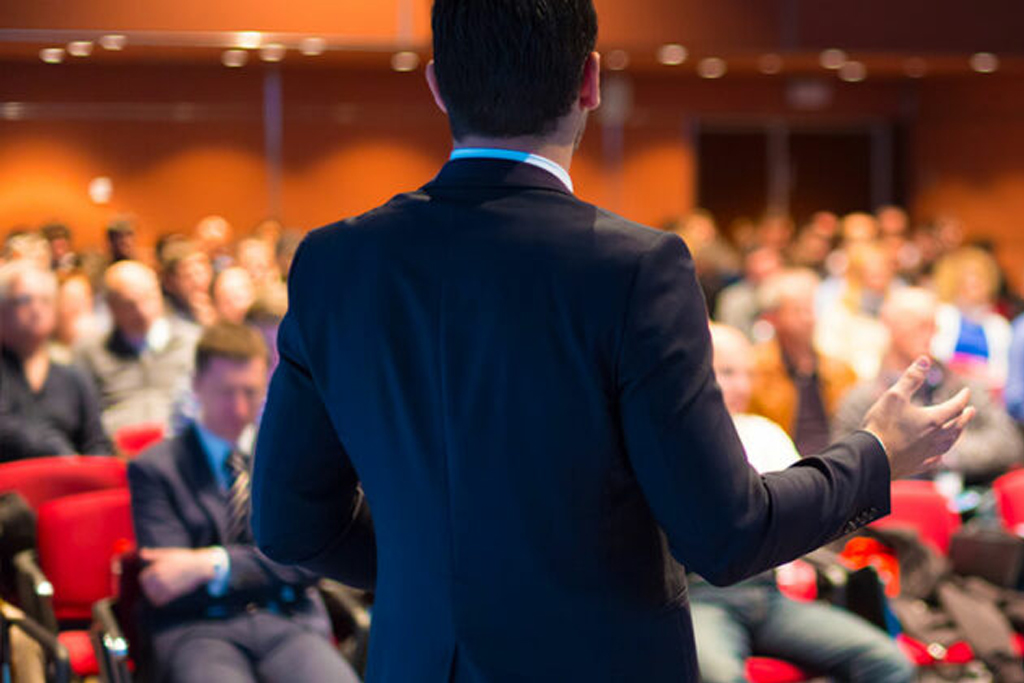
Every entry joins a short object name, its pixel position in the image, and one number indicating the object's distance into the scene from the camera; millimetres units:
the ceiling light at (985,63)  10930
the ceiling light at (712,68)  11406
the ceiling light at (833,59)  10633
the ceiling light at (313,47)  9508
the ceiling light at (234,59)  10641
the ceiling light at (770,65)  10984
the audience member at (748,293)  7634
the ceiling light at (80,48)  9289
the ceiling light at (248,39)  9180
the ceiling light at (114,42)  9047
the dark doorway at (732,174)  13766
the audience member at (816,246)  9469
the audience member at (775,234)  10914
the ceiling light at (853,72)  11938
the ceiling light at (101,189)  11734
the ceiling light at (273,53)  10033
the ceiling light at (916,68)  11320
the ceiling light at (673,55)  10180
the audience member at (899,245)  9209
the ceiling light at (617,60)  10523
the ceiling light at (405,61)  10837
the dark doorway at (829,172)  14109
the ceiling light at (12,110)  11391
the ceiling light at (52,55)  9961
